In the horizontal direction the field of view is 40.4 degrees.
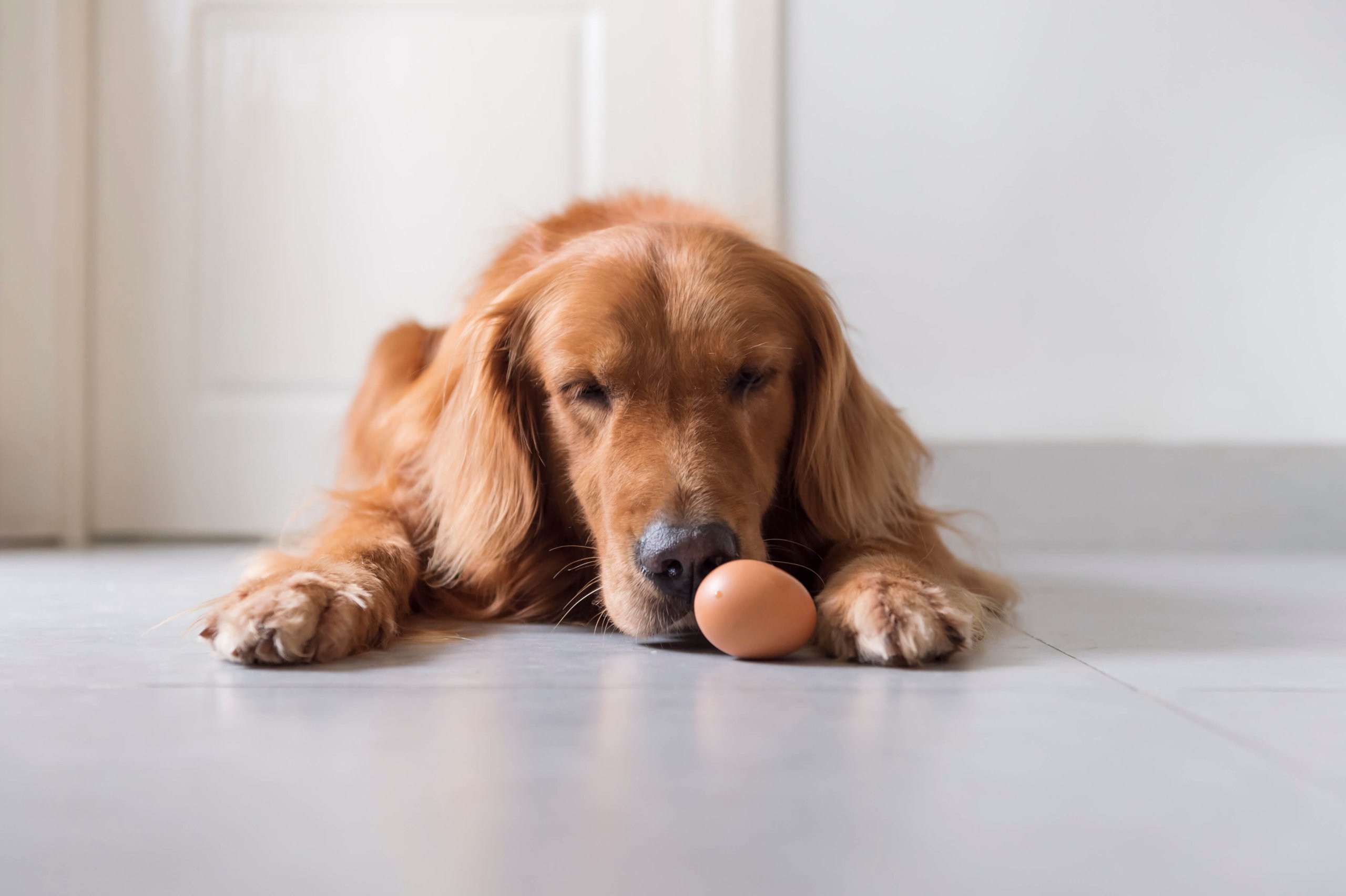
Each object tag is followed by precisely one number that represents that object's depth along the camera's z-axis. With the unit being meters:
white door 1.56
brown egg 0.79
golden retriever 0.82
